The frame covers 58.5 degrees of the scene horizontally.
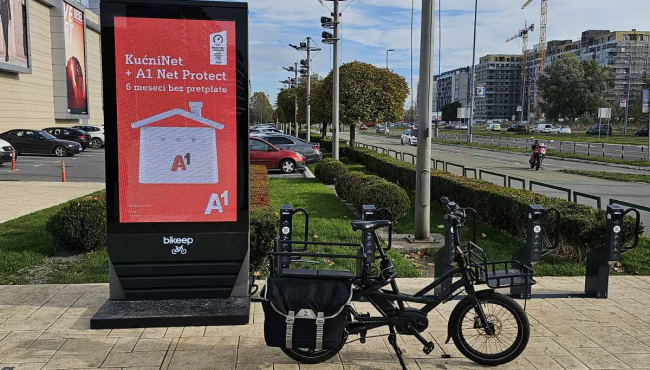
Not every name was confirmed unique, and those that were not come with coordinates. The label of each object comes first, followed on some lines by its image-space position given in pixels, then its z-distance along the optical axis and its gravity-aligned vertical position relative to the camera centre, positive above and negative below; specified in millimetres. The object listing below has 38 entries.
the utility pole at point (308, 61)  35250 +3959
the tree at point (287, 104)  59375 +2187
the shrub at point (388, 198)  10727 -1345
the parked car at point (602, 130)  60125 -318
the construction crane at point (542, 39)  140875 +21547
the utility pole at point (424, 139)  9547 -221
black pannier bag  4066 -1319
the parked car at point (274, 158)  22141 -1277
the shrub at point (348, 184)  12583 -1320
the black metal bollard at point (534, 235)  6152 -1151
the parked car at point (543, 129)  72688 -305
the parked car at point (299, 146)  26389 -962
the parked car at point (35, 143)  28688 -1003
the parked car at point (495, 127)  79875 -117
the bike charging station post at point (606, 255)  6289 -1407
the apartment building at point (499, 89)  142000 +9184
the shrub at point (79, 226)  8172 -1455
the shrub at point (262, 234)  7328 -1381
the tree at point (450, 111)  102112 +2597
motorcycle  25188 -1242
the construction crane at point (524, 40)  139125 +22135
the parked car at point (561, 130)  70500 -405
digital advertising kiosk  5523 -367
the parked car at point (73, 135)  34031 -711
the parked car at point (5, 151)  22438 -1118
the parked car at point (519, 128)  72250 -217
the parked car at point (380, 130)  89150 -779
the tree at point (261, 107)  113938 +3483
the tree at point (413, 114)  108038 +2162
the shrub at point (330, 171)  17109 -1382
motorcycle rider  25284 -939
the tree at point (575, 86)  79250 +5698
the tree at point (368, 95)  31359 +1673
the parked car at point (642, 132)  57862 -478
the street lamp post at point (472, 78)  47938 +3990
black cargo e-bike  4535 -1453
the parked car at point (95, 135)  36031 -745
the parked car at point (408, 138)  51719 -1148
